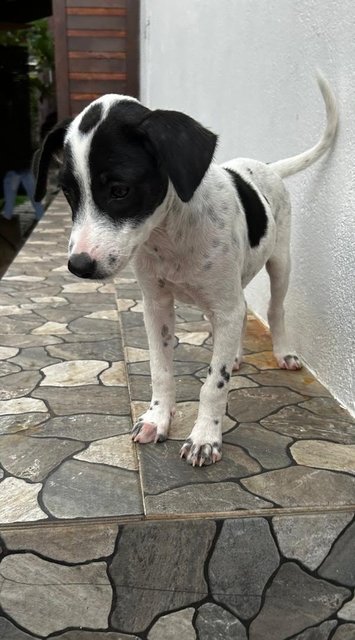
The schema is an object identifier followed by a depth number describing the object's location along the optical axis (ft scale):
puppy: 1.66
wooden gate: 8.66
